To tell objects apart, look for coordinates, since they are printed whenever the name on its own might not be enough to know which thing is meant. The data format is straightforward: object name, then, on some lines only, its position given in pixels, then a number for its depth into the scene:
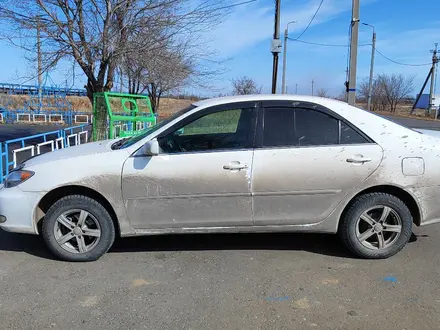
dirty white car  3.85
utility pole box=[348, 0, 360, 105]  10.24
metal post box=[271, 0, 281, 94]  16.66
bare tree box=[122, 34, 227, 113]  10.46
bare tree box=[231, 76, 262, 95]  28.72
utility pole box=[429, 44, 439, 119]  51.20
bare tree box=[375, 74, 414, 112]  63.72
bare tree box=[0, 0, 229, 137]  9.55
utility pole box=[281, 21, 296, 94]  30.36
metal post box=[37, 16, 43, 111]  9.54
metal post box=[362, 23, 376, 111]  40.93
